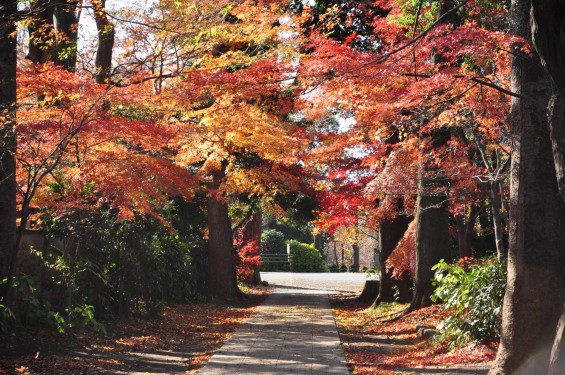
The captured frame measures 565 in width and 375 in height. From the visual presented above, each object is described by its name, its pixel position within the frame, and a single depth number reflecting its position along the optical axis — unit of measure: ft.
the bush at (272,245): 137.90
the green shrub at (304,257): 138.82
